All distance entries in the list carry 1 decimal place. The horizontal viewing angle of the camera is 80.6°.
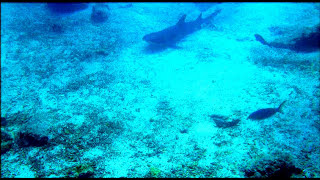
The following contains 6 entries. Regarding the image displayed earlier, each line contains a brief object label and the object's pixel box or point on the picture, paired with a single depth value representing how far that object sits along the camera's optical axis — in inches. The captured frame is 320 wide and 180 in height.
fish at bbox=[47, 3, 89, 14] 509.0
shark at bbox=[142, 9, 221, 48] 400.8
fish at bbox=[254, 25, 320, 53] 369.4
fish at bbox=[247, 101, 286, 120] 245.3
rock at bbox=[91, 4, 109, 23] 481.3
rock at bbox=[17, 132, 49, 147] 205.6
